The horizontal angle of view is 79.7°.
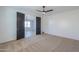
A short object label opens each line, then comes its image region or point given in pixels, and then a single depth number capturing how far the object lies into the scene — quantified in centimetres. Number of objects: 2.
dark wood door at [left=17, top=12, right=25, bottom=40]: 367
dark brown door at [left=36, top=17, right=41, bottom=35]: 530
